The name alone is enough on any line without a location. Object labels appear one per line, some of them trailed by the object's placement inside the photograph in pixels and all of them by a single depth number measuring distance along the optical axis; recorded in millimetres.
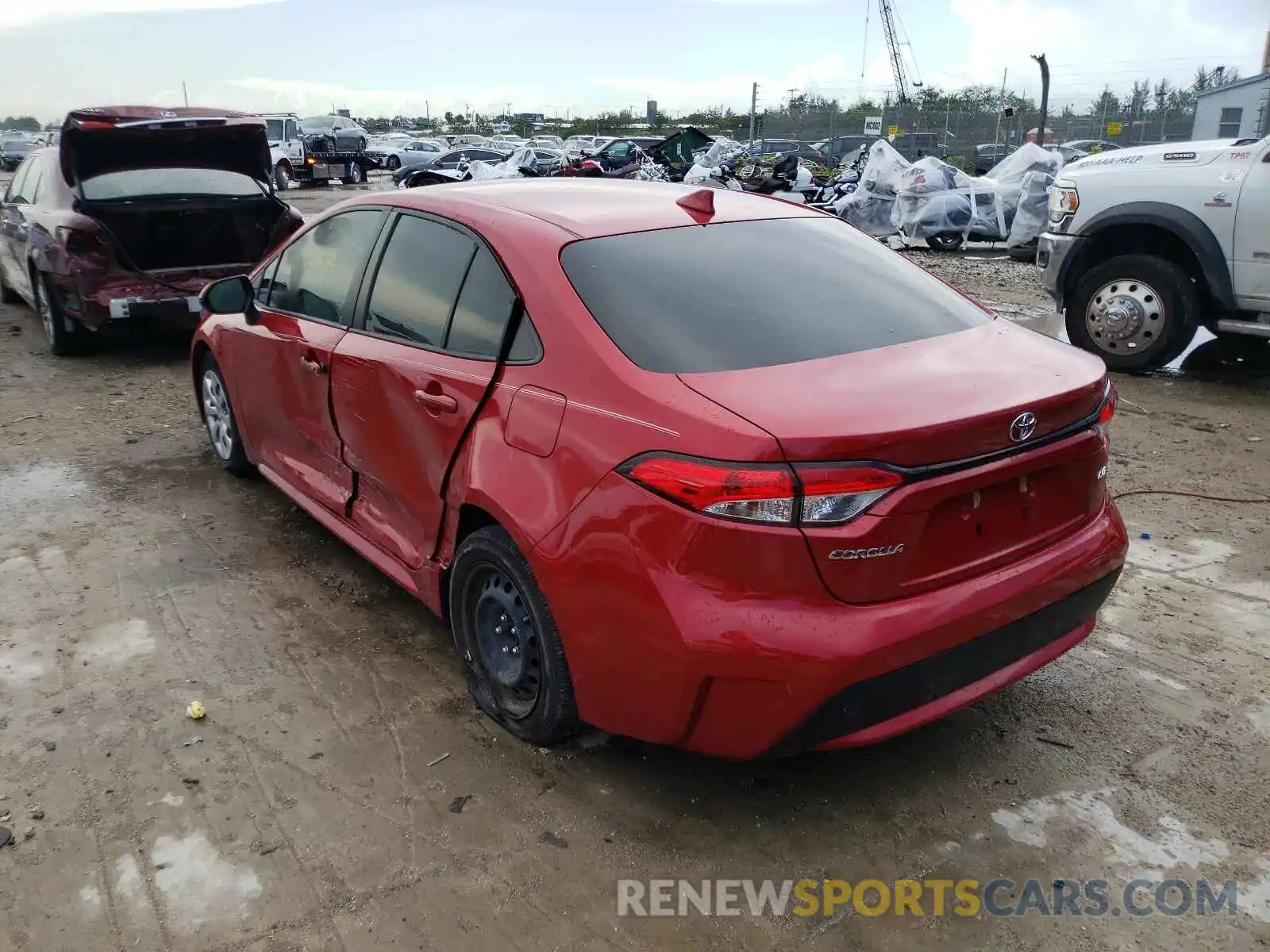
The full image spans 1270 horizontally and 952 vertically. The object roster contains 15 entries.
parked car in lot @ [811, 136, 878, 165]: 33938
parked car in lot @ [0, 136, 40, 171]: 44200
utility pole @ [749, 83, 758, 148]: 41000
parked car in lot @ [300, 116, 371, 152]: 32844
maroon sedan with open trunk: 7406
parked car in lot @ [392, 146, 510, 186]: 27766
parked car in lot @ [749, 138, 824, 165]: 34062
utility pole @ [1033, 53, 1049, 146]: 20484
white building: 25469
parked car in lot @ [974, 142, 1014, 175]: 30344
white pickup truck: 6582
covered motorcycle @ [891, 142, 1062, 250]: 14602
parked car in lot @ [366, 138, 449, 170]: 35844
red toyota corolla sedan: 2307
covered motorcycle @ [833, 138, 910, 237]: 15945
